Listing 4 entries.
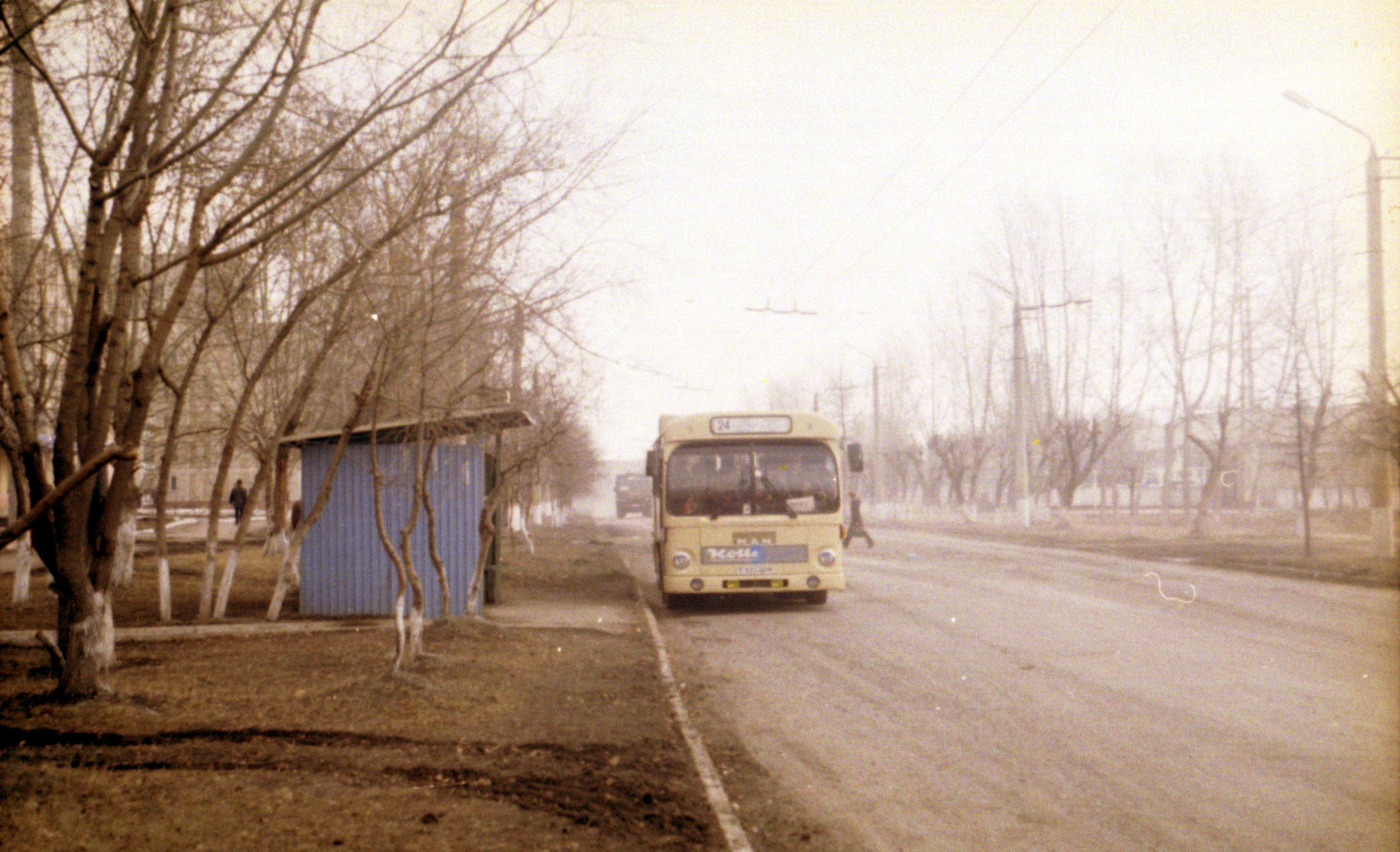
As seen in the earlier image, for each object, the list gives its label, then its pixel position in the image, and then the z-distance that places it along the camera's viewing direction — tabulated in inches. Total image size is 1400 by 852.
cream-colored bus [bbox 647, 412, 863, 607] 628.1
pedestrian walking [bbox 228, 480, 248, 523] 1278.2
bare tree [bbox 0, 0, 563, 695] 259.3
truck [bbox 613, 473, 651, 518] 3280.0
